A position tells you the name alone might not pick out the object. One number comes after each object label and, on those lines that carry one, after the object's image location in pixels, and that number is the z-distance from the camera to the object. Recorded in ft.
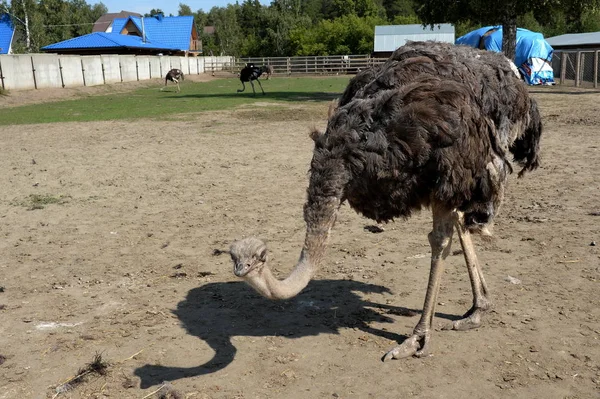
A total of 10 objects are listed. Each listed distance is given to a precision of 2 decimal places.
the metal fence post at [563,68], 88.61
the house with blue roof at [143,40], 154.20
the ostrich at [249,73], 82.64
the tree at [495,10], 64.34
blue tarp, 89.97
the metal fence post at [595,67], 77.47
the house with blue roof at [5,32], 153.89
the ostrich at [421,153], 11.05
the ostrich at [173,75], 99.91
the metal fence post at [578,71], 84.28
